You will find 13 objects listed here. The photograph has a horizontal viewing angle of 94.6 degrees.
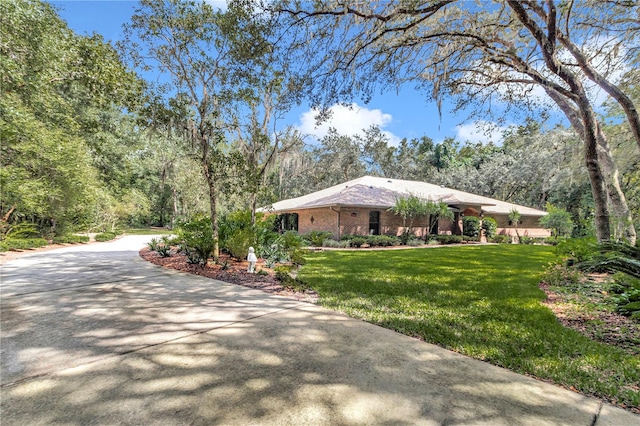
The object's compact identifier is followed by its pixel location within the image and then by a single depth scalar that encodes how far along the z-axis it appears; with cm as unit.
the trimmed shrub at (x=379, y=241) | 1712
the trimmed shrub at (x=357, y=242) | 1659
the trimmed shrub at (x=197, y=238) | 781
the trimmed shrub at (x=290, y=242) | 957
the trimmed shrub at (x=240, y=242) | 872
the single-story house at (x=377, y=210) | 1805
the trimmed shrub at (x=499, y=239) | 2122
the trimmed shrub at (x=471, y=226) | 2081
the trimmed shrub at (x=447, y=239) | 1938
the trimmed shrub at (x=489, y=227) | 2145
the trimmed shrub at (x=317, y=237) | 1592
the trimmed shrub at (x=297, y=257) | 883
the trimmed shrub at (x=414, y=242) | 1803
